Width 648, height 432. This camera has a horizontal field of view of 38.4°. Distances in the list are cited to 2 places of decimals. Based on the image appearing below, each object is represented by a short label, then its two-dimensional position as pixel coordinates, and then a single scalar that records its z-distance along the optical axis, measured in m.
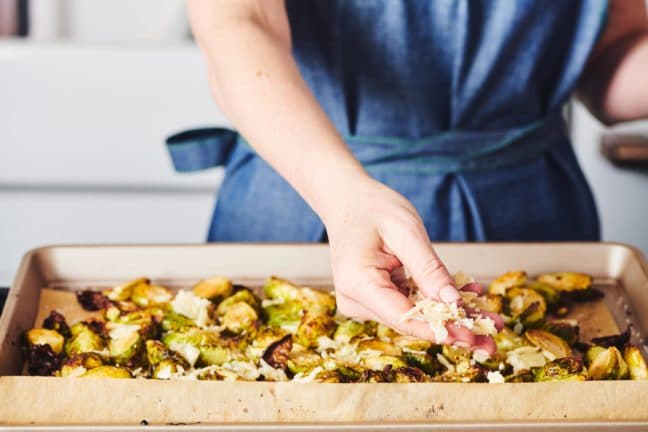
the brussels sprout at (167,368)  1.08
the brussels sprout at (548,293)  1.27
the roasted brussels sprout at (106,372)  1.06
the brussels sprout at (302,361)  1.09
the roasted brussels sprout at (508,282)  1.28
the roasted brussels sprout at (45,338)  1.13
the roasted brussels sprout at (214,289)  1.26
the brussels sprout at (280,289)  1.24
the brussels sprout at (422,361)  1.12
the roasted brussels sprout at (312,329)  1.17
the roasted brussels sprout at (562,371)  1.04
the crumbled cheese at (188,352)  1.13
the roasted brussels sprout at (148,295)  1.26
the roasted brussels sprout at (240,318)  1.21
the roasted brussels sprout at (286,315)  1.22
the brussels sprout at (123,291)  1.26
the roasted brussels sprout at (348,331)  1.18
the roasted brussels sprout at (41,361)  1.11
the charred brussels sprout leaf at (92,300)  1.26
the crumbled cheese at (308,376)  1.03
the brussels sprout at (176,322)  1.19
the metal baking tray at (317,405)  0.93
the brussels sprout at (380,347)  1.12
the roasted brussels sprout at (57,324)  1.19
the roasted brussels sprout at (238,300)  1.23
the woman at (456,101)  1.45
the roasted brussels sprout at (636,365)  1.09
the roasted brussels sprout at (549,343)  1.13
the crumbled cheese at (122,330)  1.16
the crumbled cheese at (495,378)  1.05
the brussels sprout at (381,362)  1.09
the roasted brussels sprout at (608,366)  1.08
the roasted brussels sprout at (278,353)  1.10
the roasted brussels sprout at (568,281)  1.29
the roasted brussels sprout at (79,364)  1.08
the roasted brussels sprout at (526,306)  1.22
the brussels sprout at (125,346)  1.14
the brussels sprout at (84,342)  1.14
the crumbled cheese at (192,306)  1.21
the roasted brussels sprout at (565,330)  1.20
